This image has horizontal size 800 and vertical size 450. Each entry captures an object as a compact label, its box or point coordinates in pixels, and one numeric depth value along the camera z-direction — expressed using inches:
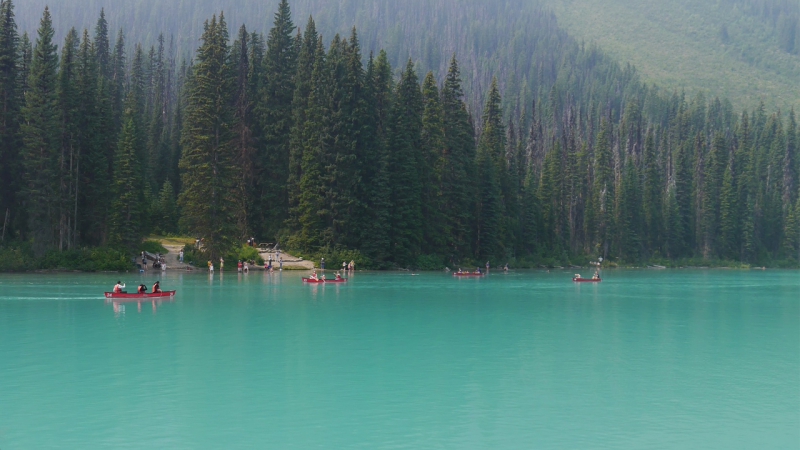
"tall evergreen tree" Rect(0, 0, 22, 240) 3038.9
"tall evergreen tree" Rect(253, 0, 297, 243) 3718.0
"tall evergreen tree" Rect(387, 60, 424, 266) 3604.8
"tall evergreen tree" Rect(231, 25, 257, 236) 3666.3
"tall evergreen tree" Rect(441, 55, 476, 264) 3836.1
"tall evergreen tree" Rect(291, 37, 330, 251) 3464.6
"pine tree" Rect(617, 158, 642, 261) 5349.4
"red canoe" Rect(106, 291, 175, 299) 1998.0
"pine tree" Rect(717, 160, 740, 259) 5757.9
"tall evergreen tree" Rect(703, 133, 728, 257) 5816.9
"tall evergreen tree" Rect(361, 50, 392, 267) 3533.5
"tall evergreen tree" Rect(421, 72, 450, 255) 3754.9
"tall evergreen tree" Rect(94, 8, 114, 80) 4989.7
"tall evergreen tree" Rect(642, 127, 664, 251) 5654.5
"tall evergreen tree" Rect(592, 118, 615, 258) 5339.6
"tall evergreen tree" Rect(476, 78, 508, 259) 4005.9
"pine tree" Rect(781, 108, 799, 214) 6761.8
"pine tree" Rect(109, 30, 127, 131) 4441.4
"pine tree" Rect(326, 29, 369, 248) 3479.3
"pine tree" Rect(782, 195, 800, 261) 5831.7
